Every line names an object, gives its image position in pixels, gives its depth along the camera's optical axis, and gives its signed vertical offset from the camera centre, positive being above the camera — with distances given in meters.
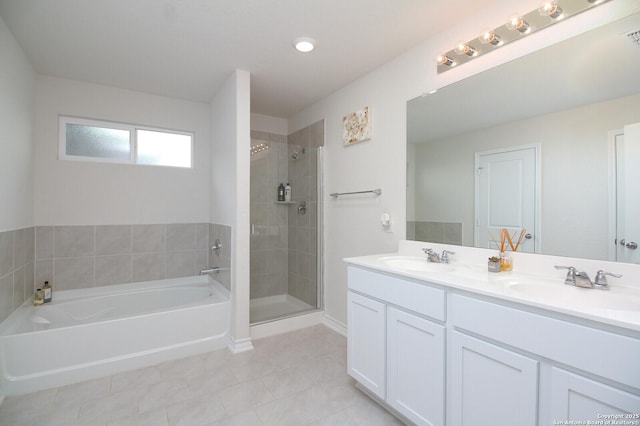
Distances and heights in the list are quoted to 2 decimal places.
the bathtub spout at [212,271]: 3.06 -0.61
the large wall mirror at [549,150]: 1.33 +0.35
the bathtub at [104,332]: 2.03 -0.95
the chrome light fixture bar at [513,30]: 1.46 +1.03
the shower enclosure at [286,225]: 3.35 -0.15
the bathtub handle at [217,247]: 3.09 -0.37
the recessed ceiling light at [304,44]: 2.14 +1.25
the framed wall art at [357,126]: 2.66 +0.82
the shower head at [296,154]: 3.55 +0.72
